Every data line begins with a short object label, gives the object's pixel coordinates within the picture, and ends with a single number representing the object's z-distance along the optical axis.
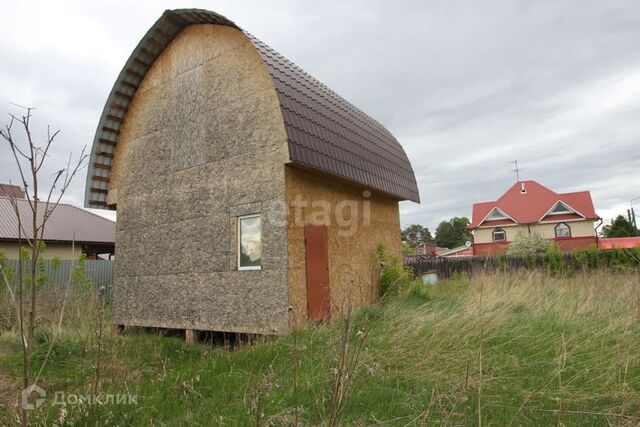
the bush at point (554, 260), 16.15
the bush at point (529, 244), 27.73
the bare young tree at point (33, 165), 2.04
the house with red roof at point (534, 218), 31.77
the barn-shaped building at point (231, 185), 6.99
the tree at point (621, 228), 37.50
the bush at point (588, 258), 16.30
